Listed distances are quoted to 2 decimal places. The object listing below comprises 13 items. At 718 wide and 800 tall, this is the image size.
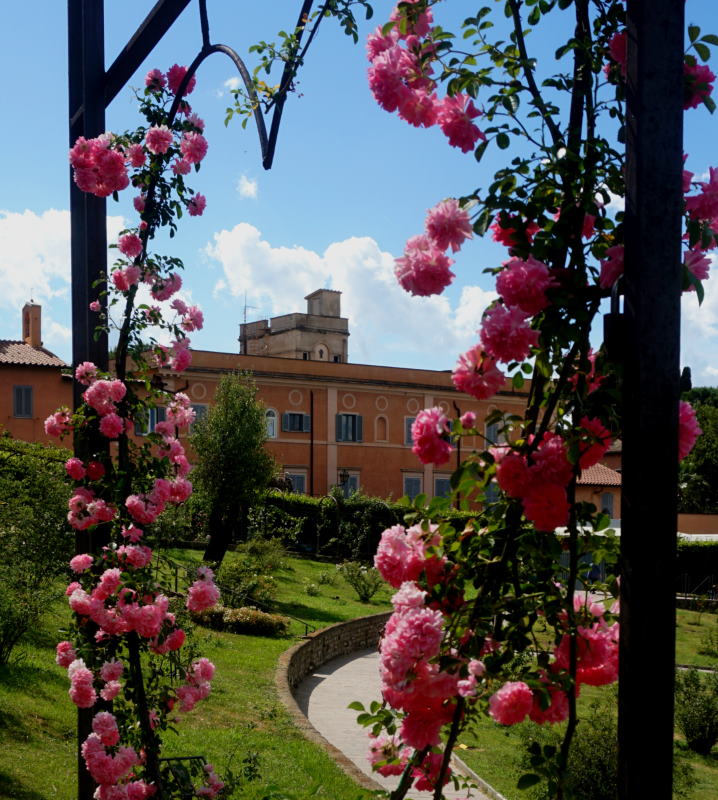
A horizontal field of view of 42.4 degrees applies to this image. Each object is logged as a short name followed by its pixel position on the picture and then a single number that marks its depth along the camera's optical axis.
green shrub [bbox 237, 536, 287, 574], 21.78
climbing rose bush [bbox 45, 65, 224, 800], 3.81
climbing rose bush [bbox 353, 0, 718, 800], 1.86
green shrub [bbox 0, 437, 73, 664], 9.15
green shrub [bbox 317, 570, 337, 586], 23.83
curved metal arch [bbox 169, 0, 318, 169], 3.51
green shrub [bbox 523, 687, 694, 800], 8.23
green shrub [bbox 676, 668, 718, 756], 12.45
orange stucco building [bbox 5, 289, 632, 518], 35.41
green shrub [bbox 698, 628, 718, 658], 19.88
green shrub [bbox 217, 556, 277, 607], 17.64
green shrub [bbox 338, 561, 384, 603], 22.53
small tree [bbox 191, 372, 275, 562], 23.34
